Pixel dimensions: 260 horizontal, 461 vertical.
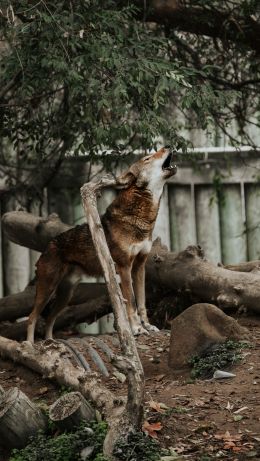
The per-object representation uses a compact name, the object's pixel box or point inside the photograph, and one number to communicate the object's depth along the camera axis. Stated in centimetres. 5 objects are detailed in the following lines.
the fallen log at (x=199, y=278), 2086
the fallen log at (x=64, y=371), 1425
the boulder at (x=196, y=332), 1766
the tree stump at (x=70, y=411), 1399
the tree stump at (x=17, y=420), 1423
